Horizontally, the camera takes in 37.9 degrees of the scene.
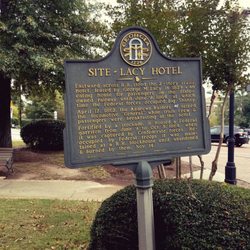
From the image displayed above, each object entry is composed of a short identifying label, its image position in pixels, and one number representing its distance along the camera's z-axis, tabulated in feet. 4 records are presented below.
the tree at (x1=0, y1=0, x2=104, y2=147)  36.42
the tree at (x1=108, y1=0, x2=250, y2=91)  20.74
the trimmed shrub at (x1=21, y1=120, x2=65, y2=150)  51.98
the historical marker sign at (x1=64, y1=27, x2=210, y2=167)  11.88
